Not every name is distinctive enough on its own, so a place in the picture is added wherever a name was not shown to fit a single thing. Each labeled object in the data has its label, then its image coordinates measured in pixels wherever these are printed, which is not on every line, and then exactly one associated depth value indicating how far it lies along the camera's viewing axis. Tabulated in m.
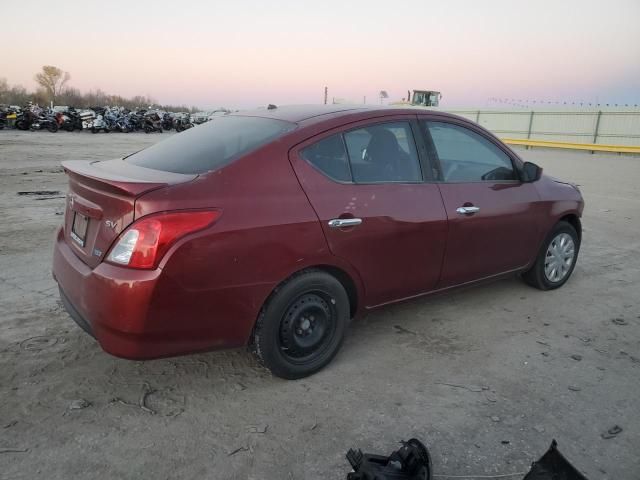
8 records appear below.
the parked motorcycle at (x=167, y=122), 34.84
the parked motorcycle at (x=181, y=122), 35.75
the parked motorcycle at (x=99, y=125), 27.34
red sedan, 2.60
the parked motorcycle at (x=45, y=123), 25.78
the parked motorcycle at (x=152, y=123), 31.70
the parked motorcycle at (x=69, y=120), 26.59
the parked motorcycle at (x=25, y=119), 25.41
